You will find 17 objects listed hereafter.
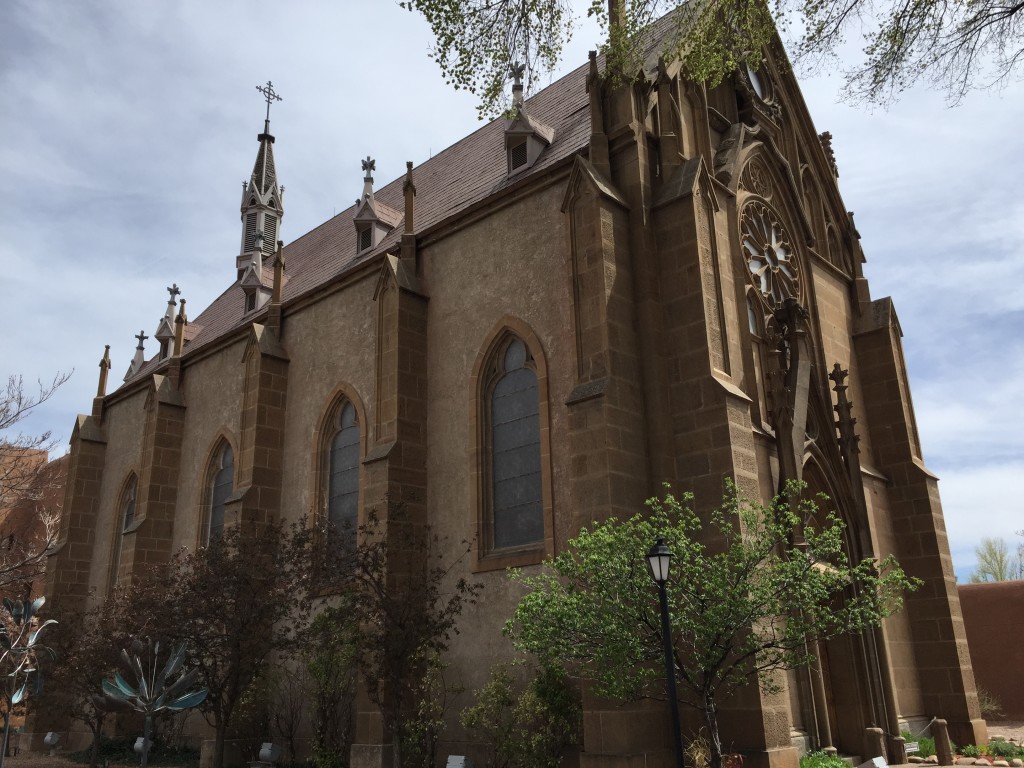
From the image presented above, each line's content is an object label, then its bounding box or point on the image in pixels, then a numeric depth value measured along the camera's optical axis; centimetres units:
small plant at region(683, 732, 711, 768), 1133
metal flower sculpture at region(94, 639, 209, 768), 1210
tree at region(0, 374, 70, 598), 1842
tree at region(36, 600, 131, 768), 1819
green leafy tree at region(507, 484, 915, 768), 1061
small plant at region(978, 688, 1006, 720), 2144
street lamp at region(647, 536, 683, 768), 962
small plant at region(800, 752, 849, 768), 1289
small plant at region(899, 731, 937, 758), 1578
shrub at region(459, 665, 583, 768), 1289
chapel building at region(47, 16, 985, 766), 1403
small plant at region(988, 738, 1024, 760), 1619
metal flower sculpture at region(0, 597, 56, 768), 1544
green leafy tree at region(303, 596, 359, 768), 1605
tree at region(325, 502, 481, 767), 1443
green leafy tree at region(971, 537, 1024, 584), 4310
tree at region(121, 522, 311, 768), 1564
